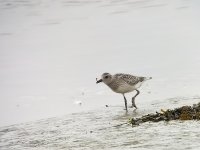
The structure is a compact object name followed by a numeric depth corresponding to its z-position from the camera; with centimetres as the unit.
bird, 1334
